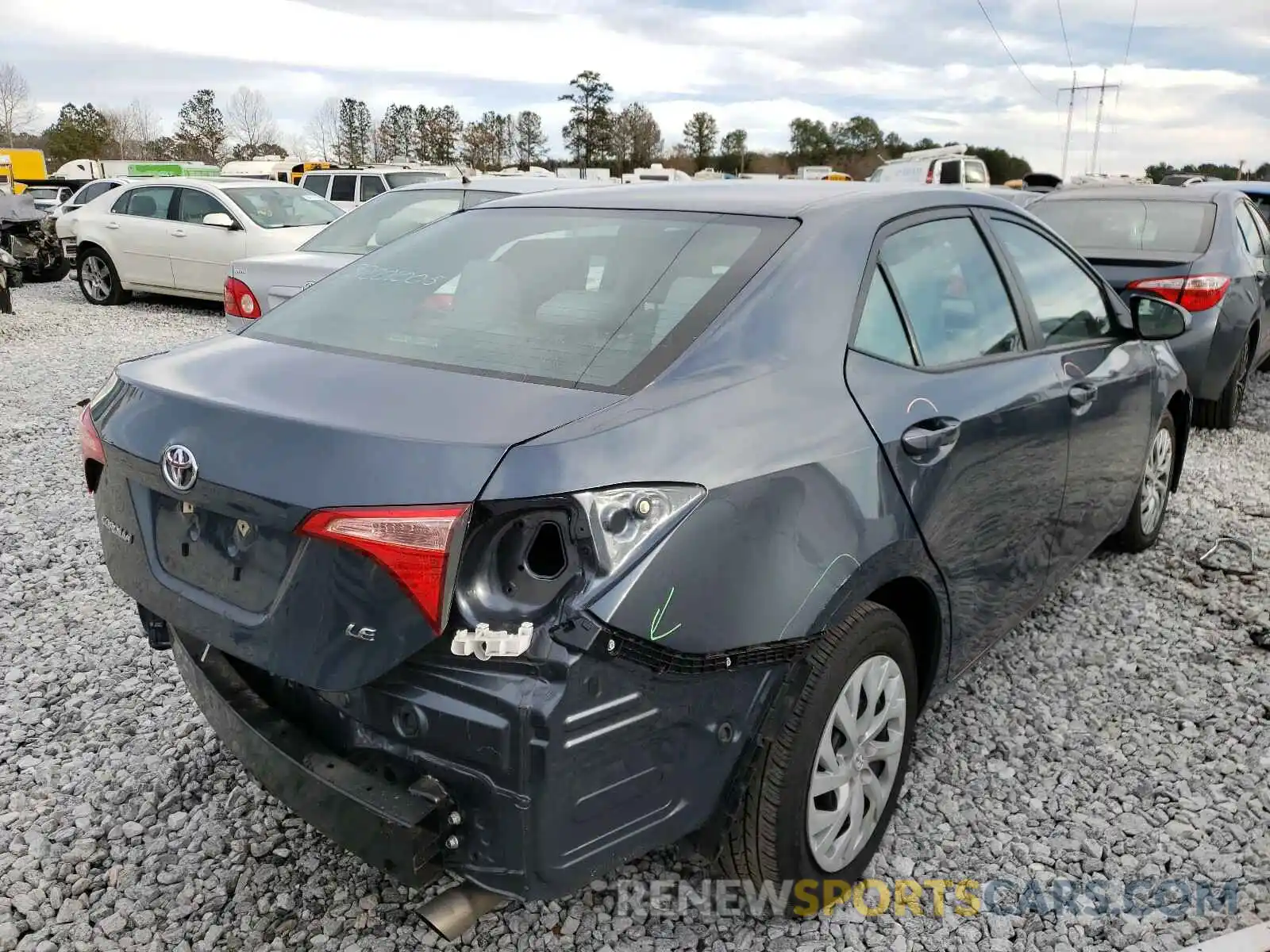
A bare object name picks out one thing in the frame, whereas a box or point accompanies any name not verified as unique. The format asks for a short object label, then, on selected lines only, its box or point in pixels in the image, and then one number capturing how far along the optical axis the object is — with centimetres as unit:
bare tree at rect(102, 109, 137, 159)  7388
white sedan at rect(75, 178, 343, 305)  1235
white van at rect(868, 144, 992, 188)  2208
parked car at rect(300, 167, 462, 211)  1769
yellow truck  4502
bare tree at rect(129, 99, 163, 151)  7856
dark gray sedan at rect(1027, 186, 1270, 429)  643
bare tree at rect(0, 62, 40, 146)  7250
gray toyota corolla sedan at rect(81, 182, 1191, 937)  174
